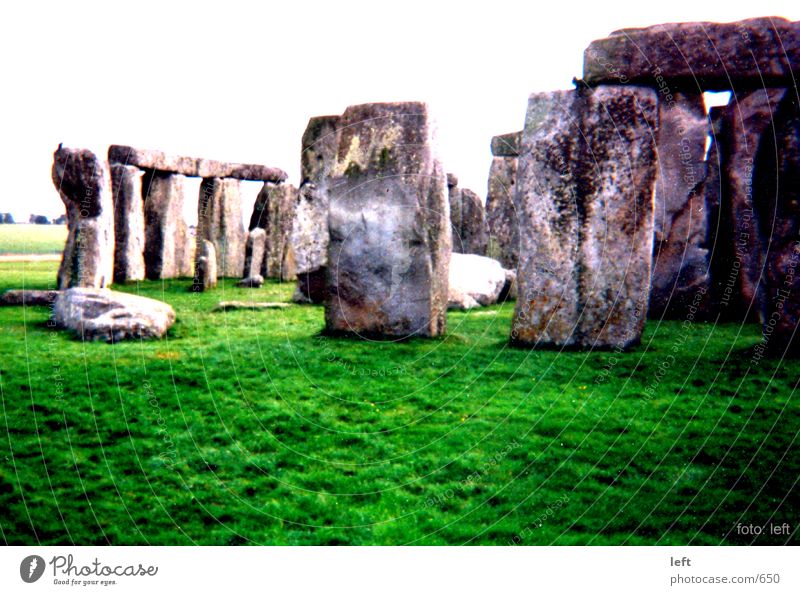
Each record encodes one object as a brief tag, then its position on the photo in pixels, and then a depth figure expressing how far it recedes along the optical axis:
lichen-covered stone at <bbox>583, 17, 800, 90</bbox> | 8.66
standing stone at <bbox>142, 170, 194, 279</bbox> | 19.03
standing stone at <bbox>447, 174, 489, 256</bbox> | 19.91
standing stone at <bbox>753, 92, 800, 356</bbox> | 8.62
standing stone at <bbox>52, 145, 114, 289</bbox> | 13.55
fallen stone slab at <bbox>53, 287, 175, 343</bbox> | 9.63
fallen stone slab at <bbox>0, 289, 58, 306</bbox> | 12.50
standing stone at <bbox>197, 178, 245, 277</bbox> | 20.50
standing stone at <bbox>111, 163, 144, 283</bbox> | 17.38
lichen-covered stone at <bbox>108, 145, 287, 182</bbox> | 18.19
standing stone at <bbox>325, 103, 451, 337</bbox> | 9.69
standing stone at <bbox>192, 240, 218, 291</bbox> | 15.72
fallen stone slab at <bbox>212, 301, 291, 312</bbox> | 12.43
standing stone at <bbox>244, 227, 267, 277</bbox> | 17.30
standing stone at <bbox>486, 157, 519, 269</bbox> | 17.95
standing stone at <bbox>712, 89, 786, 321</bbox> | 11.31
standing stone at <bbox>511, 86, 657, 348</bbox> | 8.91
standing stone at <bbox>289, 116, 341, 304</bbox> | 13.82
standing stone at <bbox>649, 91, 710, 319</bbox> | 12.02
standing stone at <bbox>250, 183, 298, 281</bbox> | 19.39
